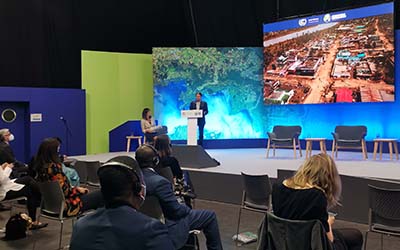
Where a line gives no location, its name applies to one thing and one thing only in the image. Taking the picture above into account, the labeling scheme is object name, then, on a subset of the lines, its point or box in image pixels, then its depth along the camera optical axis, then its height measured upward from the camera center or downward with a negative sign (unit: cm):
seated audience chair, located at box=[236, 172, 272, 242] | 439 -76
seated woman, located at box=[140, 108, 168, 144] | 973 -17
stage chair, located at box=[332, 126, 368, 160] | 852 -38
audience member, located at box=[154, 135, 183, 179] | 455 -38
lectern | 861 -9
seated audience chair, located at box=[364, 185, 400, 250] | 345 -74
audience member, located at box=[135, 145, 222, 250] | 304 -65
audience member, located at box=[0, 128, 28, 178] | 568 -46
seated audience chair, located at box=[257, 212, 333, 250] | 249 -69
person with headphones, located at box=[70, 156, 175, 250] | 153 -37
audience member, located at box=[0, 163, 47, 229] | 489 -81
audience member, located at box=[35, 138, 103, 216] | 428 -52
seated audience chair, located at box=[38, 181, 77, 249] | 413 -79
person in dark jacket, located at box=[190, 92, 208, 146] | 1030 +36
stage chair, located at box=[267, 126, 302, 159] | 918 -37
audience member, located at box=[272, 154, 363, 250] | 250 -44
